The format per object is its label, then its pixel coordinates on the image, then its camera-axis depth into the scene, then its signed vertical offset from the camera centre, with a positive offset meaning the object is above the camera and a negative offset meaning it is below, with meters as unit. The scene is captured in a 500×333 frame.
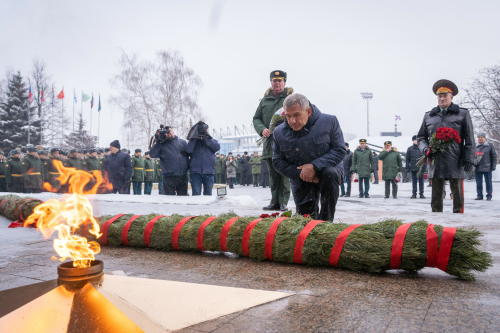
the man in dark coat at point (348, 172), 13.12 +0.31
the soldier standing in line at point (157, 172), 20.64 +0.47
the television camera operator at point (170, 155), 9.16 +0.61
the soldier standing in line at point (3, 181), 15.68 -0.01
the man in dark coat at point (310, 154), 3.94 +0.29
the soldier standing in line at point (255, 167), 22.98 +0.82
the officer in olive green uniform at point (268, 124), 6.24 +0.95
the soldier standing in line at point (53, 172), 13.90 +0.31
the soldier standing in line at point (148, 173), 17.23 +0.35
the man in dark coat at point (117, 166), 11.15 +0.43
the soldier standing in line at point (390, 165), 12.12 +0.50
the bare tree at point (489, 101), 29.98 +6.39
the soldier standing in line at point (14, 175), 14.12 +0.21
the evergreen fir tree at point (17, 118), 36.47 +6.19
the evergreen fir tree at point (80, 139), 46.66 +5.10
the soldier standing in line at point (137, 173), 15.17 +0.31
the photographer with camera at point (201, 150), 9.29 +0.75
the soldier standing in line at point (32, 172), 13.61 +0.31
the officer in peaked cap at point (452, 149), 5.51 +0.45
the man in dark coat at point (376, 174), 18.84 +0.32
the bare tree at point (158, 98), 32.03 +6.91
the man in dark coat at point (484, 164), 10.84 +0.49
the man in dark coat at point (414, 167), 11.61 +0.45
